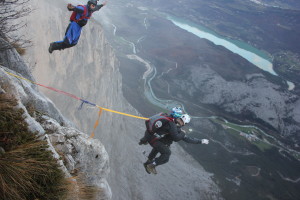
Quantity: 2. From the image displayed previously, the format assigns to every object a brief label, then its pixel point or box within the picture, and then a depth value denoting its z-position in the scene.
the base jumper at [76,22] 8.99
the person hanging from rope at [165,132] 9.12
